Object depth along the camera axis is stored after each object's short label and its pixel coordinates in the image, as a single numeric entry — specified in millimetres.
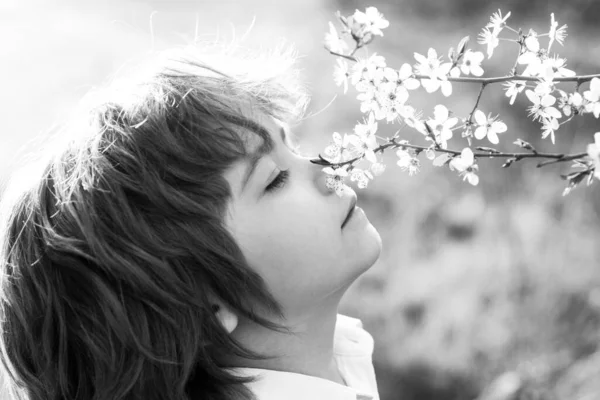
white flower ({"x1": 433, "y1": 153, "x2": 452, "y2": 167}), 796
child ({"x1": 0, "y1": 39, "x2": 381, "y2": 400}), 1055
